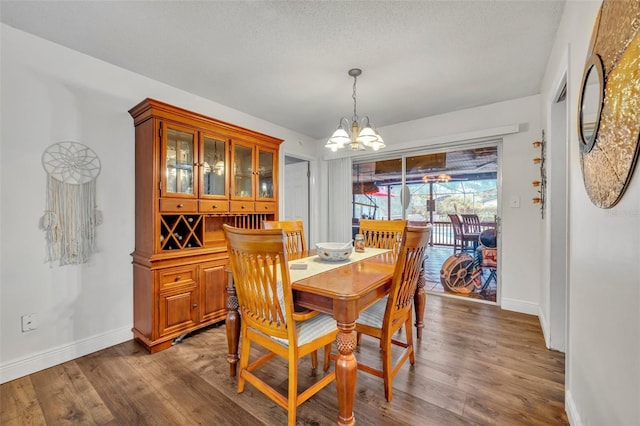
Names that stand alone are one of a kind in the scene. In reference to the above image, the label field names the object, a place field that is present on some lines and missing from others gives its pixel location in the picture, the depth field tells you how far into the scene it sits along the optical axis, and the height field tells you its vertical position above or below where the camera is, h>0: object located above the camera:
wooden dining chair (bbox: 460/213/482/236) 3.43 -0.13
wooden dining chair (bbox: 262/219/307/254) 2.64 -0.22
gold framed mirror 0.78 +0.36
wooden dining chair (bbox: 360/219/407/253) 2.78 -0.21
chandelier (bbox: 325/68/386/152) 2.18 +0.59
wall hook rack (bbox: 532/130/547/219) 2.61 +0.33
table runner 1.67 -0.37
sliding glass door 3.37 +0.06
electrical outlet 1.93 -0.79
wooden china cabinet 2.25 -0.01
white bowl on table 2.00 -0.30
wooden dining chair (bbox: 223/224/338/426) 1.33 -0.55
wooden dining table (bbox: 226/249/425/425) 1.31 -0.45
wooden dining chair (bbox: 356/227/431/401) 1.55 -0.59
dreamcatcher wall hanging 2.03 +0.07
